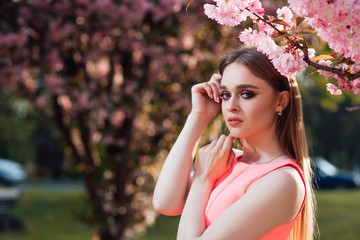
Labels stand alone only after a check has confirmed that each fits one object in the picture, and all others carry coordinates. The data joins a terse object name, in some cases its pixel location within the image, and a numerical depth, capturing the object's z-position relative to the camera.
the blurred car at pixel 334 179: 17.94
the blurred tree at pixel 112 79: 4.65
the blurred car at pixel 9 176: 16.16
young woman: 1.52
